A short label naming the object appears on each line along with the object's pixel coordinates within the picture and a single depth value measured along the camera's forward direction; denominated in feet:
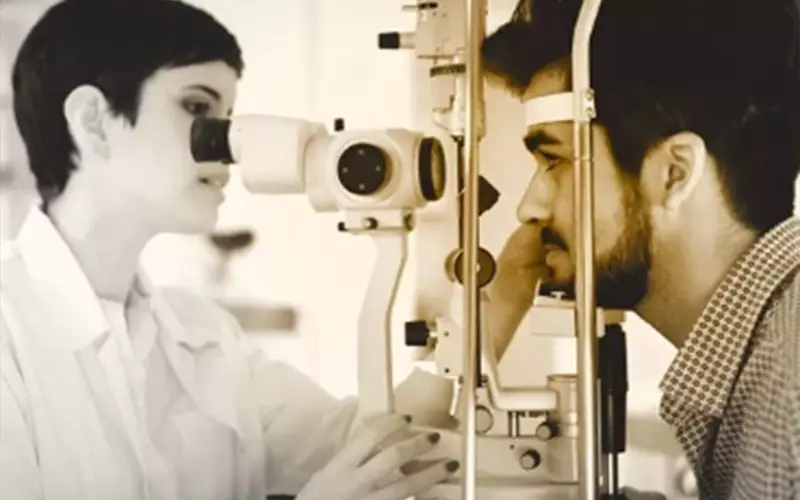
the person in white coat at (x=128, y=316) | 4.85
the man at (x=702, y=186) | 4.30
